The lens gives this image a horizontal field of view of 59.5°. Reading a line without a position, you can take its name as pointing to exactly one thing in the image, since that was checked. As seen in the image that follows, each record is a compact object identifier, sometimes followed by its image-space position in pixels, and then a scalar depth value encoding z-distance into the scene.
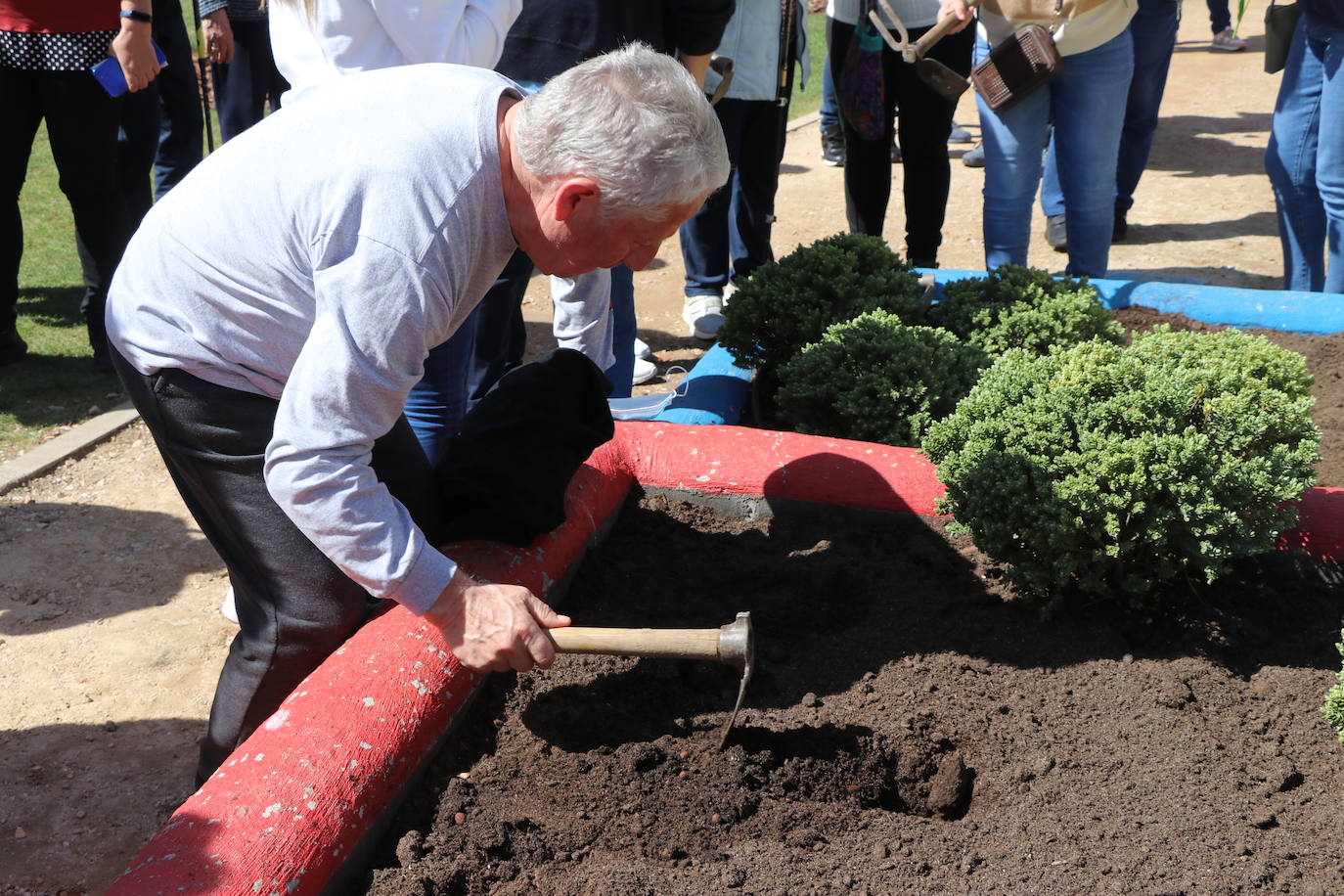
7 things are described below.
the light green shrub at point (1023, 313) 3.61
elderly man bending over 1.81
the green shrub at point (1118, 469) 2.41
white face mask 3.83
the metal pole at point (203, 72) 5.68
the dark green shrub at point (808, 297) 3.67
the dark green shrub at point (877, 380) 3.27
